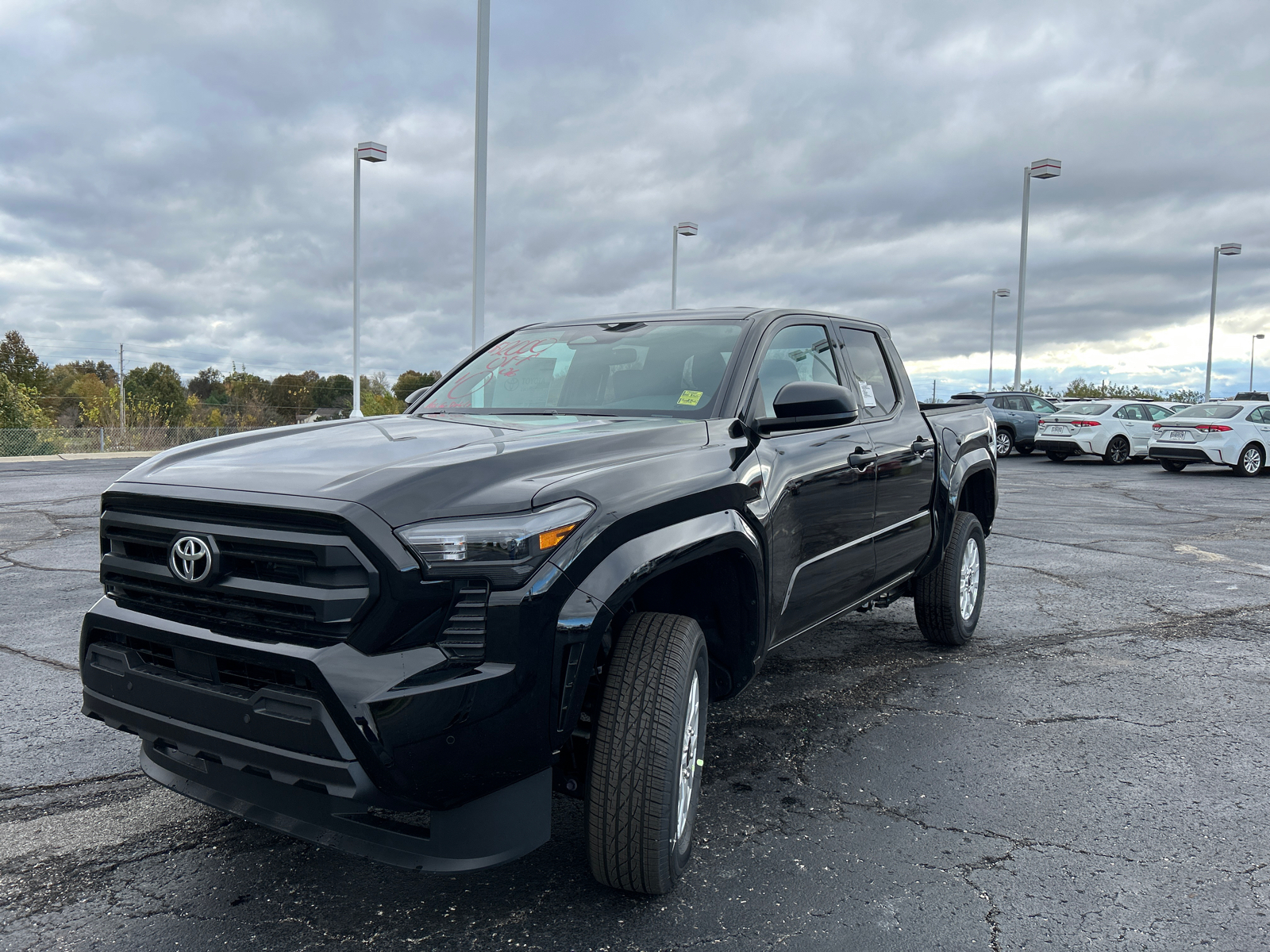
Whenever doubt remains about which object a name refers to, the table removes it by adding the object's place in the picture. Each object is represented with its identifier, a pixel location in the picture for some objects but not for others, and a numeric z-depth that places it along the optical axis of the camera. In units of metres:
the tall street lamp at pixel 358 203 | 20.83
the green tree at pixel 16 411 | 39.89
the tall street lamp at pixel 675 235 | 30.06
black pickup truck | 2.24
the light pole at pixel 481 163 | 13.32
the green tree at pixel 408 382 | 47.74
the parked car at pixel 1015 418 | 24.67
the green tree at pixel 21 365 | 63.08
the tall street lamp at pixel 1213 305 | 36.41
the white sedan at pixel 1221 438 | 19.19
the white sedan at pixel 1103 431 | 22.25
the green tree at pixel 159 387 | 56.88
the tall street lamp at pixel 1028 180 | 26.92
